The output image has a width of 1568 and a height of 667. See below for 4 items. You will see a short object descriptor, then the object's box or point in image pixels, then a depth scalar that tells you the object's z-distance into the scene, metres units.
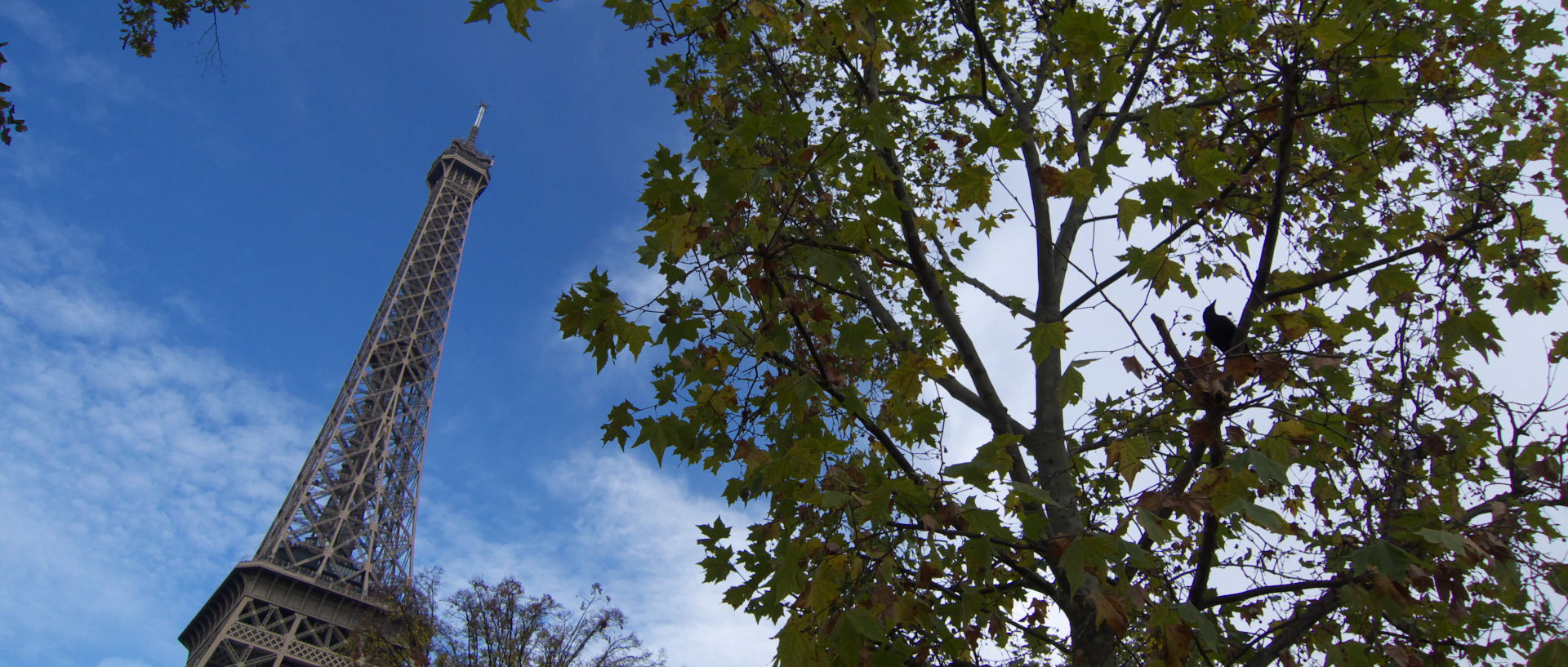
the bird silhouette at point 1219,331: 3.77
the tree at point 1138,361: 3.30
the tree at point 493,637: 17.28
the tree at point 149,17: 4.98
